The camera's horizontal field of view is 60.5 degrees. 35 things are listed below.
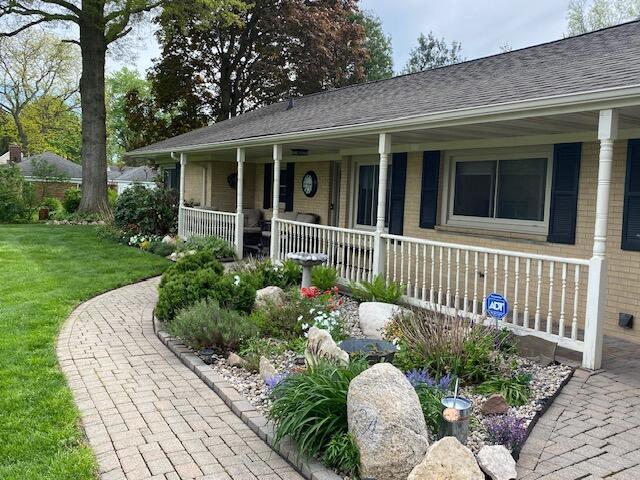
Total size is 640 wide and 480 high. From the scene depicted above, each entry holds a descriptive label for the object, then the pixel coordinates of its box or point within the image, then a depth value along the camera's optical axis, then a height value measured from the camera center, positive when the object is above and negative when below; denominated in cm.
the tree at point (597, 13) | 3066 +1133
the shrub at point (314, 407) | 361 -142
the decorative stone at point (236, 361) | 539 -161
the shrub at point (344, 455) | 339 -159
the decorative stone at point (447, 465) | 301 -144
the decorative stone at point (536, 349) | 532 -141
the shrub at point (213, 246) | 1218 -112
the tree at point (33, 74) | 4356 +972
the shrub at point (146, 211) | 1577 -49
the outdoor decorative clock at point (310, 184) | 1293 +38
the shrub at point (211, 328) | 588 -143
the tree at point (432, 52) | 3828 +1063
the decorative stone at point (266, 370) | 490 -155
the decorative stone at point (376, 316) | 610 -130
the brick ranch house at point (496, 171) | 547 +52
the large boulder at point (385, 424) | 326 -135
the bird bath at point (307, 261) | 771 -86
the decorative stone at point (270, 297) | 698 -130
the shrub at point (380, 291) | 721 -118
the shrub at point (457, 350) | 479 -131
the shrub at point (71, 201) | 2569 -43
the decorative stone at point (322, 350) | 450 -127
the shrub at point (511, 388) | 439 -150
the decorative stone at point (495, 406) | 411 -150
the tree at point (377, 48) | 3462 +991
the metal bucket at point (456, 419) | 347 -136
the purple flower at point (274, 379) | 456 -154
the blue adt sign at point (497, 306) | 530 -97
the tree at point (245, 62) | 2583 +663
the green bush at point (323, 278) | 823 -117
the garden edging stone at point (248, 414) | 346 -169
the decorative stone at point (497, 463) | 325 -154
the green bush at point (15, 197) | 2048 -27
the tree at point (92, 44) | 2028 +562
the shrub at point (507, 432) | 363 -151
